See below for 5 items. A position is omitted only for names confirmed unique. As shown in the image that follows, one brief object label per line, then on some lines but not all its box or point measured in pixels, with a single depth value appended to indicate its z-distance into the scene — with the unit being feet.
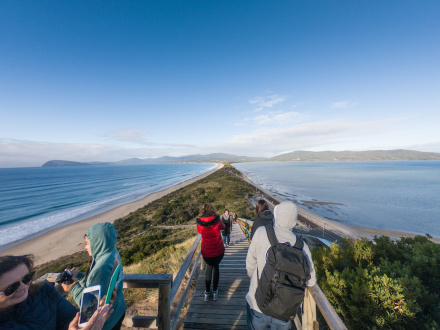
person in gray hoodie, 6.33
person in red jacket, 10.91
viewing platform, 6.77
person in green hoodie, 5.12
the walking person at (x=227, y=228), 21.41
